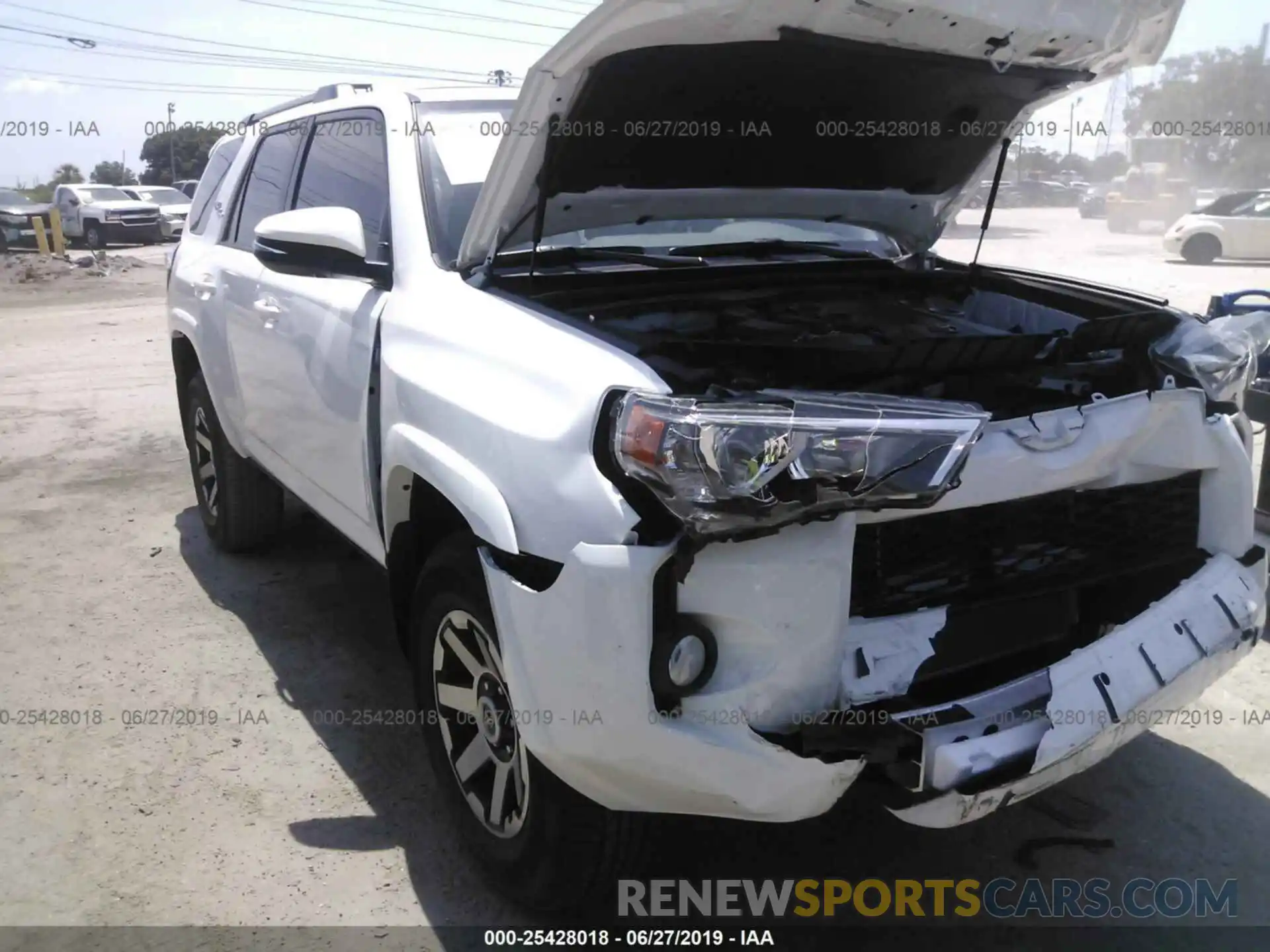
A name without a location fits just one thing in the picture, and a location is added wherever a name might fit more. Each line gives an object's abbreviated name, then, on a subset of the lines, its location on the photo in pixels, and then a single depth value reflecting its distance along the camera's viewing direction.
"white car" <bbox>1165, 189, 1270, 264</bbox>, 17.80
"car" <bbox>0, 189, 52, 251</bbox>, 26.33
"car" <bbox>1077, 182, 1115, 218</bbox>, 26.17
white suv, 2.00
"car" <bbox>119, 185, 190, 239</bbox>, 27.91
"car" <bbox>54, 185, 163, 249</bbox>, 26.73
